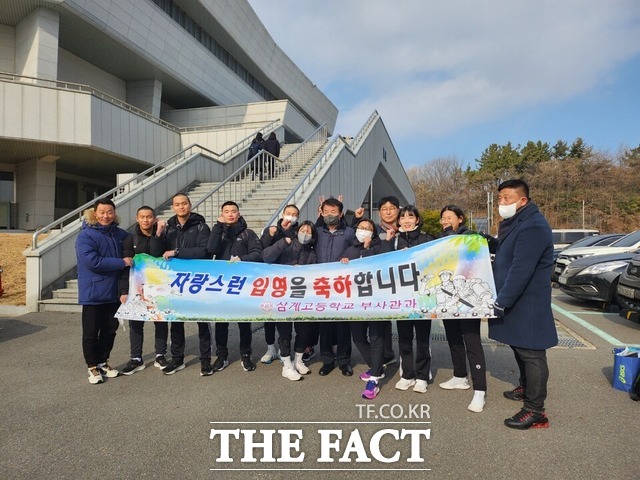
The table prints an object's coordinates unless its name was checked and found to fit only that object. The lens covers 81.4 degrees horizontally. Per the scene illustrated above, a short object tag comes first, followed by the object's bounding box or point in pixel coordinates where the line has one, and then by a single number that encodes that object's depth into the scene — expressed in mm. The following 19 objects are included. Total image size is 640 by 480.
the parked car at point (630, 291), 6027
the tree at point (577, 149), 56500
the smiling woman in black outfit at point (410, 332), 4031
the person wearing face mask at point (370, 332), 3920
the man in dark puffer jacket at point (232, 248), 4527
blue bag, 3727
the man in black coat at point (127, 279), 4395
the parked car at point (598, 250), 9555
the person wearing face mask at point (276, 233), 4777
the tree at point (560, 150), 58188
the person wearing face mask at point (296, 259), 4484
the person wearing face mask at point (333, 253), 4461
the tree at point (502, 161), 57875
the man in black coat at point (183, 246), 4465
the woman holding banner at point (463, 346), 3598
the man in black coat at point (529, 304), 3197
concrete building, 12477
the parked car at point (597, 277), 7898
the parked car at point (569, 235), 19250
